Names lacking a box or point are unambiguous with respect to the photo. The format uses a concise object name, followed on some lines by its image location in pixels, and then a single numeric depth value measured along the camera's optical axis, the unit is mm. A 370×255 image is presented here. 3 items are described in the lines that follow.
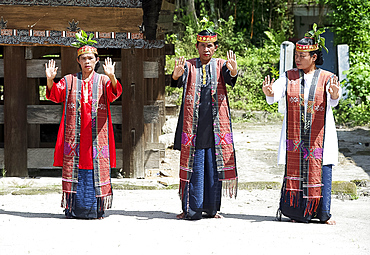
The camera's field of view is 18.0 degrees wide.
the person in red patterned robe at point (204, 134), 11514
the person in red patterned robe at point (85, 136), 11469
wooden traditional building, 15407
